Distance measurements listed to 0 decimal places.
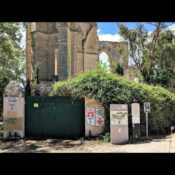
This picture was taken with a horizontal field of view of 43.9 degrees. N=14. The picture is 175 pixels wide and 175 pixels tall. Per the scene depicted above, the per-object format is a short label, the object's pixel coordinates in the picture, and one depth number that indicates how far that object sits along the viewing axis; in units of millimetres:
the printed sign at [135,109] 10293
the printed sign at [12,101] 10701
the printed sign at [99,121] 10654
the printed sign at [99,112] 10663
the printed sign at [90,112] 10635
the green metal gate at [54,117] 10891
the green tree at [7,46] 12401
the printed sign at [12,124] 10662
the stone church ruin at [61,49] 22048
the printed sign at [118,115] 10072
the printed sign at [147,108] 10359
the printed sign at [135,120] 10274
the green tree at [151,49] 17471
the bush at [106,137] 10062
